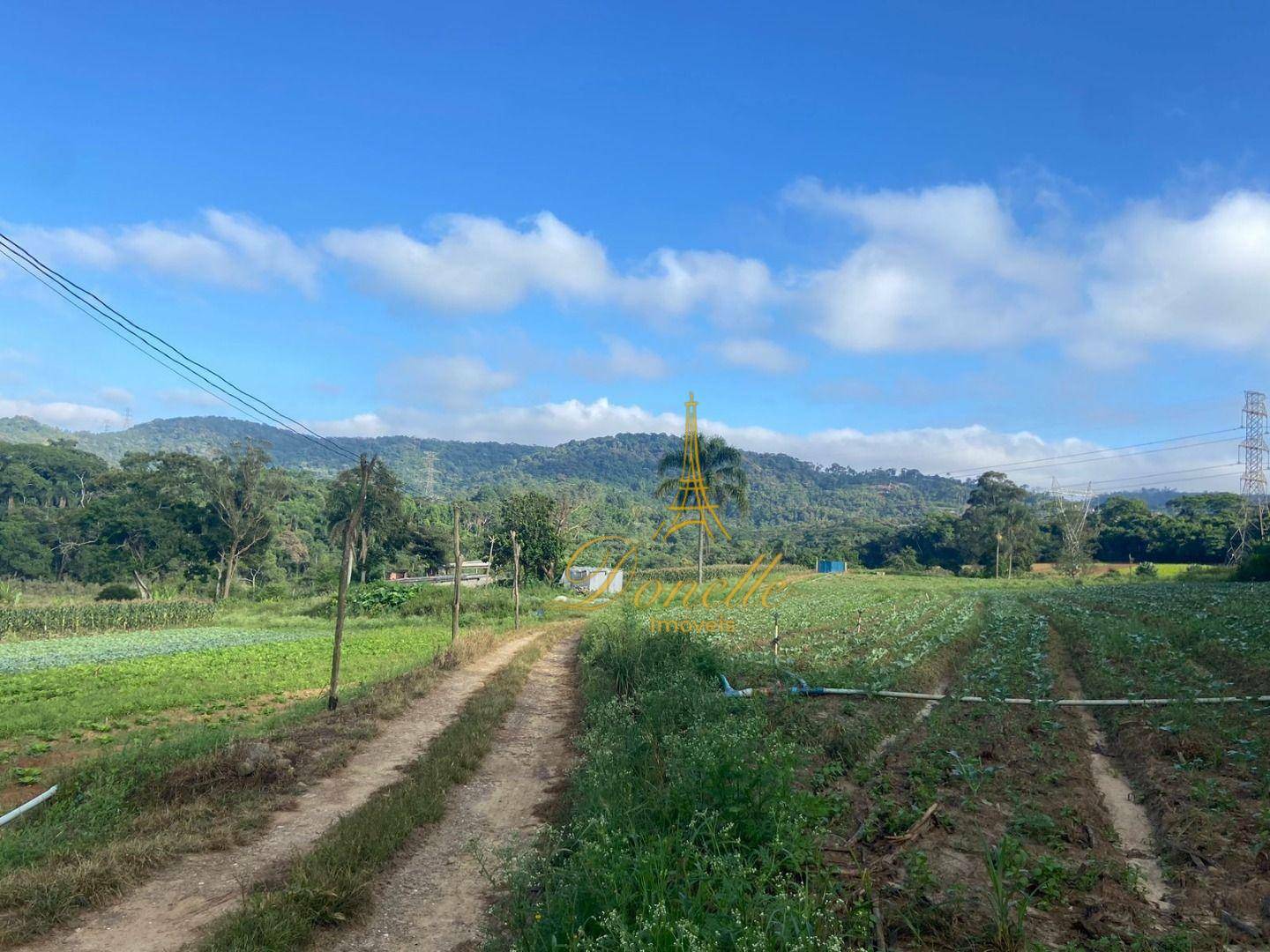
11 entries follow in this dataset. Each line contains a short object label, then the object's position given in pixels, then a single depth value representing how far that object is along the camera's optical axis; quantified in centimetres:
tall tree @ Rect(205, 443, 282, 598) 5509
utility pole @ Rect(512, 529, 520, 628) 2816
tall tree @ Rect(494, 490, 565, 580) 4656
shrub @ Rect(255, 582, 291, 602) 5116
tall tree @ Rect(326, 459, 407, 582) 5700
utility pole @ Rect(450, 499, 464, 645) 2286
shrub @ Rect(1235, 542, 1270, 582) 4316
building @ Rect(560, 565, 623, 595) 4625
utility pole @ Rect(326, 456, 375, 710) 1370
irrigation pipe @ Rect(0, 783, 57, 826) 723
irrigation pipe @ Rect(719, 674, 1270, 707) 1216
